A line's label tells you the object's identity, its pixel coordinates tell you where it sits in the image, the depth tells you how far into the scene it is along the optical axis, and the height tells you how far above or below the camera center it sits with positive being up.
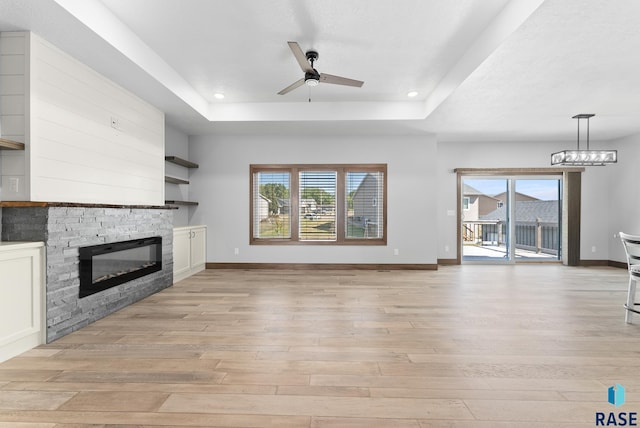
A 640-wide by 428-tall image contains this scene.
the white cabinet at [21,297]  2.45 -0.68
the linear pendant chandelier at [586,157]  5.02 +0.90
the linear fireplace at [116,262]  3.23 -0.59
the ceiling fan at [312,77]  3.20 +1.46
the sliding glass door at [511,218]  7.09 -0.10
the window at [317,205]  6.49 +0.17
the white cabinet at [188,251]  5.28 -0.67
